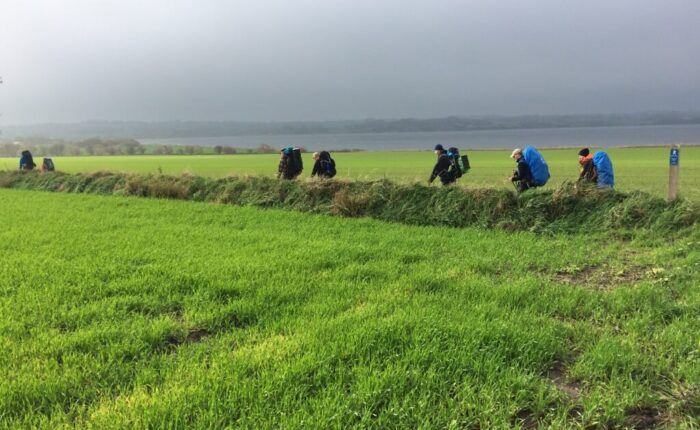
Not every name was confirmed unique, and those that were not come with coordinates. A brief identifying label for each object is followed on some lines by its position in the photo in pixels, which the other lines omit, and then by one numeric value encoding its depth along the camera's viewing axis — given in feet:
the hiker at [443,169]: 38.83
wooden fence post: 28.71
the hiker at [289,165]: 45.88
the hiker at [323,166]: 43.98
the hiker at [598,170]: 32.94
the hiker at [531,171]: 34.01
